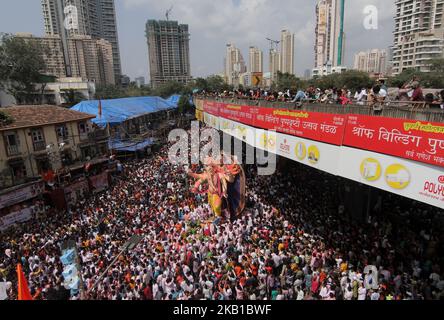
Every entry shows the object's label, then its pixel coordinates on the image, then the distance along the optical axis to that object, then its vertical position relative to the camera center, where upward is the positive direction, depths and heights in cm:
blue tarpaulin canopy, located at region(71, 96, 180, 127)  2832 -179
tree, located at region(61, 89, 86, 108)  4349 -30
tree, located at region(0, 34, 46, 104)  3356 +398
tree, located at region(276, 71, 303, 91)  4747 +120
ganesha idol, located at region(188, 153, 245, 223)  1302 -444
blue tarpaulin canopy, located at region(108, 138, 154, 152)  2637 -485
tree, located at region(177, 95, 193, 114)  5066 -221
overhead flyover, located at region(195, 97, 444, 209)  613 -160
